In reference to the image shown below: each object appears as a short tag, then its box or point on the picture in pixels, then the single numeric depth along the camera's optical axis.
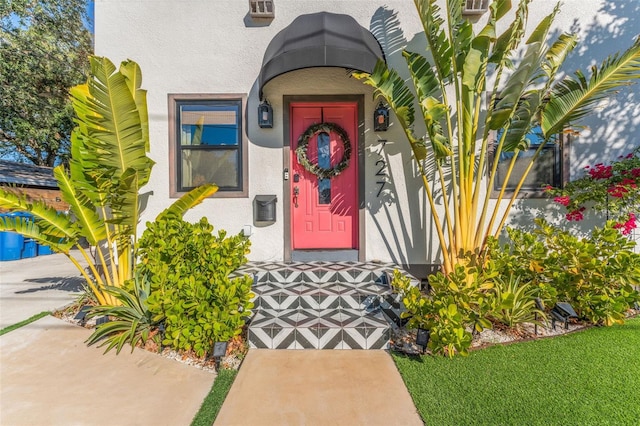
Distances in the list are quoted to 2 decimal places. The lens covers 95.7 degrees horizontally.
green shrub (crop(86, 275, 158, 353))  3.36
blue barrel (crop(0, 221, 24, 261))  8.06
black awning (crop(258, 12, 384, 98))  3.84
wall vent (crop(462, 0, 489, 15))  4.74
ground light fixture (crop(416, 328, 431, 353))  3.06
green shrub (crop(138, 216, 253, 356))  3.03
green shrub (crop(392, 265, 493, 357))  2.81
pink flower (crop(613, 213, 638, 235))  4.05
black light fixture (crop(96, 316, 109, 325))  3.79
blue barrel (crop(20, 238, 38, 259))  8.54
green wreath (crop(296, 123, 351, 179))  5.06
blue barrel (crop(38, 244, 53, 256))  9.05
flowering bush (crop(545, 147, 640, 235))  4.12
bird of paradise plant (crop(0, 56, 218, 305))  3.50
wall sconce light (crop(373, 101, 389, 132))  4.78
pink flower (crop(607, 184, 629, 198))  4.09
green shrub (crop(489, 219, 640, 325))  3.35
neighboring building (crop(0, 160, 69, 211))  10.61
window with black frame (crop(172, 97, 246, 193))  5.05
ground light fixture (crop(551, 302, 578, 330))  3.58
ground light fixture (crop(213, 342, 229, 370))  2.98
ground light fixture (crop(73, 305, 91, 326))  3.92
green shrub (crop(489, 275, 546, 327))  3.43
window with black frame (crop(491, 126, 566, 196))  4.90
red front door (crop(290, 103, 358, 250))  5.13
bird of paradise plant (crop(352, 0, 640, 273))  3.66
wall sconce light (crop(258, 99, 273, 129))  4.78
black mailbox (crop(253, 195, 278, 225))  4.87
